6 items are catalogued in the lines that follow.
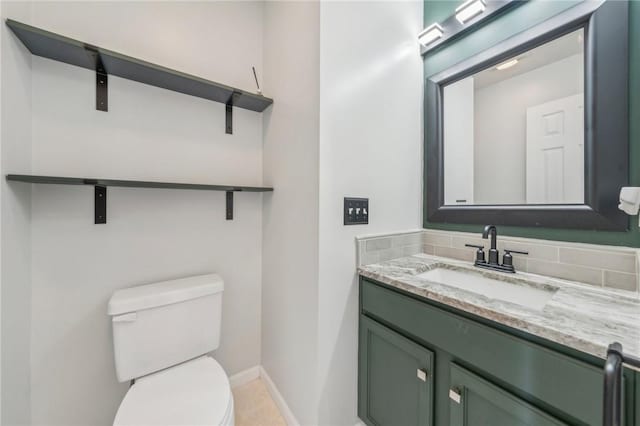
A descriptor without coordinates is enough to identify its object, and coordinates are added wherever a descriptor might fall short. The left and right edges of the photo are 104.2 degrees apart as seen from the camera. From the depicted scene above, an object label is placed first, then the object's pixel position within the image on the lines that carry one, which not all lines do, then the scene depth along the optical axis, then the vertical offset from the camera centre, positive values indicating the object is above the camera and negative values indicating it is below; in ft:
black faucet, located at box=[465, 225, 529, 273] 3.82 -0.73
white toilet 3.05 -2.20
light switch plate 3.91 +0.01
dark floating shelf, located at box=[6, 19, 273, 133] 3.15 +2.16
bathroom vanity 1.99 -1.37
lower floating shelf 3.05 +0.39
